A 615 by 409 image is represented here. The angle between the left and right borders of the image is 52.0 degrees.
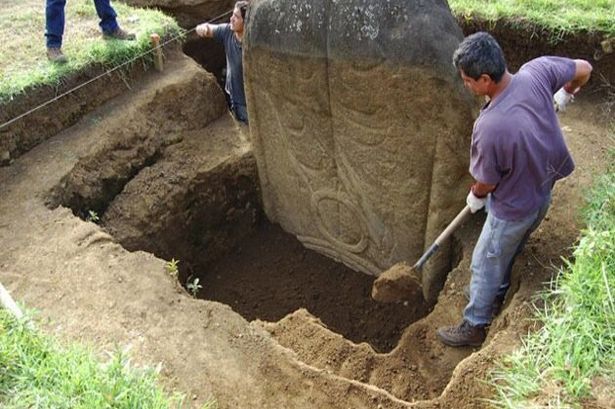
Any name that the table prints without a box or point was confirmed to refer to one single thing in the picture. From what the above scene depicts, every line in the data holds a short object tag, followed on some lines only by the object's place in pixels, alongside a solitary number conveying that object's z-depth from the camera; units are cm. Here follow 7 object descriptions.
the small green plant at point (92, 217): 474
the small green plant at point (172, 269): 407
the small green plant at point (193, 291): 485
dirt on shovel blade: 421
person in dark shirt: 556
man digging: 300
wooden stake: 579
